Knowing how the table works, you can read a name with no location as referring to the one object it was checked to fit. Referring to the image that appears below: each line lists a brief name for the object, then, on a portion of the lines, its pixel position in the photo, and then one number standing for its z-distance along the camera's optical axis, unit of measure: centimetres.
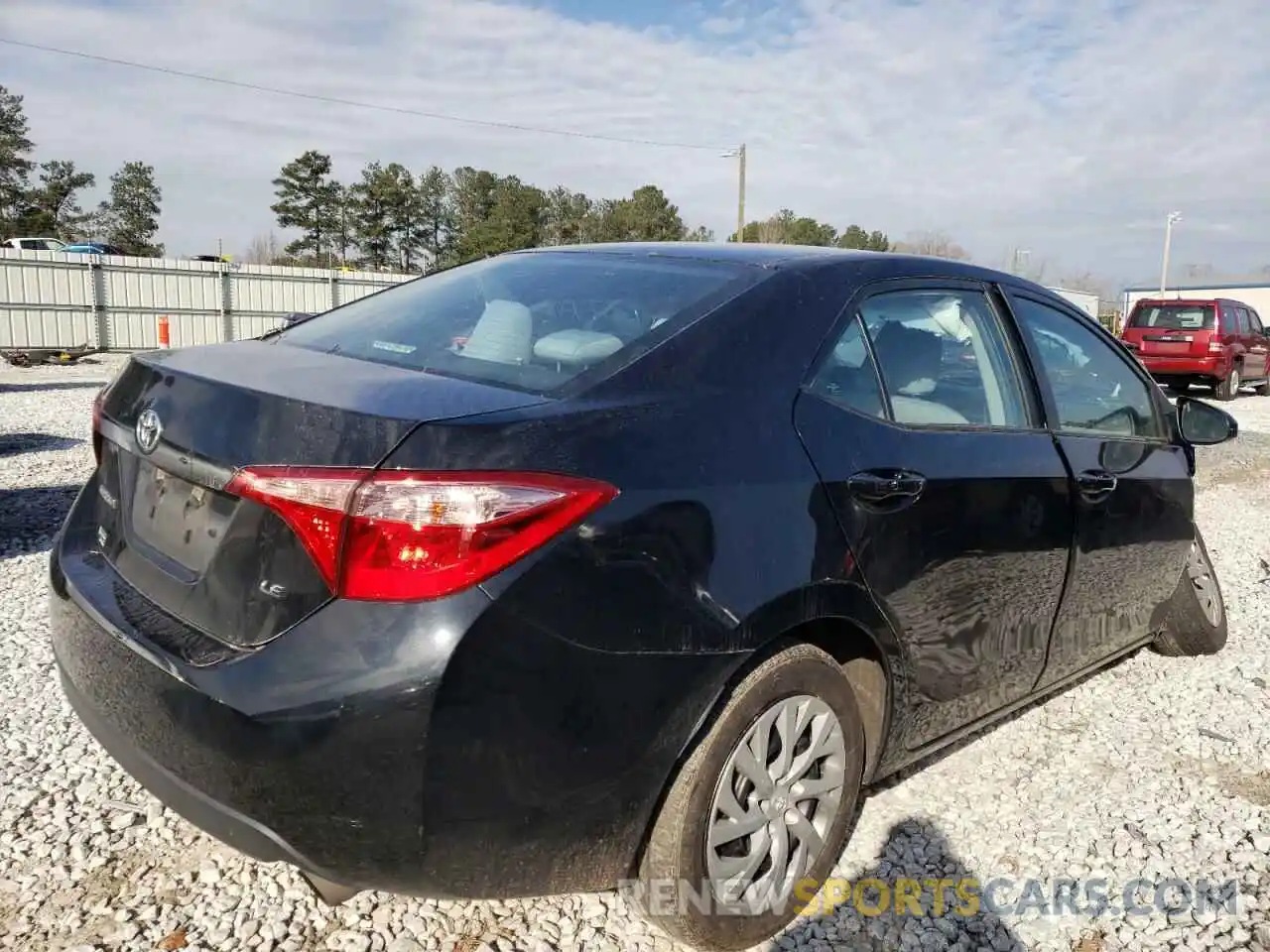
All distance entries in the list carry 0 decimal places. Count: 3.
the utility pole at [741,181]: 3381
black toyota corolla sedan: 164
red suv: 1706
